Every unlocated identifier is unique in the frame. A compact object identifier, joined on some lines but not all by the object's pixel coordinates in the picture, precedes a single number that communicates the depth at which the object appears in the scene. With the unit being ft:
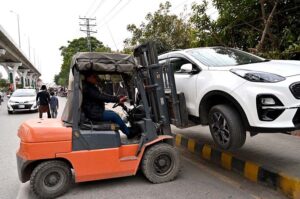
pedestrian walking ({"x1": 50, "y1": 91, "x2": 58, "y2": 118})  39.73
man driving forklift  15.20
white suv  12.71
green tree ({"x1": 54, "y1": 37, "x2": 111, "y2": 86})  171.53
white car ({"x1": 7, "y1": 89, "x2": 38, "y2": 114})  57.52
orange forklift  14.01
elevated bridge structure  101.84
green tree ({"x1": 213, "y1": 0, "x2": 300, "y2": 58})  27.35
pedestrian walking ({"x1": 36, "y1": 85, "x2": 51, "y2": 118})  37.78
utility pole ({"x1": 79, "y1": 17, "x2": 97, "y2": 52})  146.41
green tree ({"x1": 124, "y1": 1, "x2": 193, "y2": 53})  56.11
